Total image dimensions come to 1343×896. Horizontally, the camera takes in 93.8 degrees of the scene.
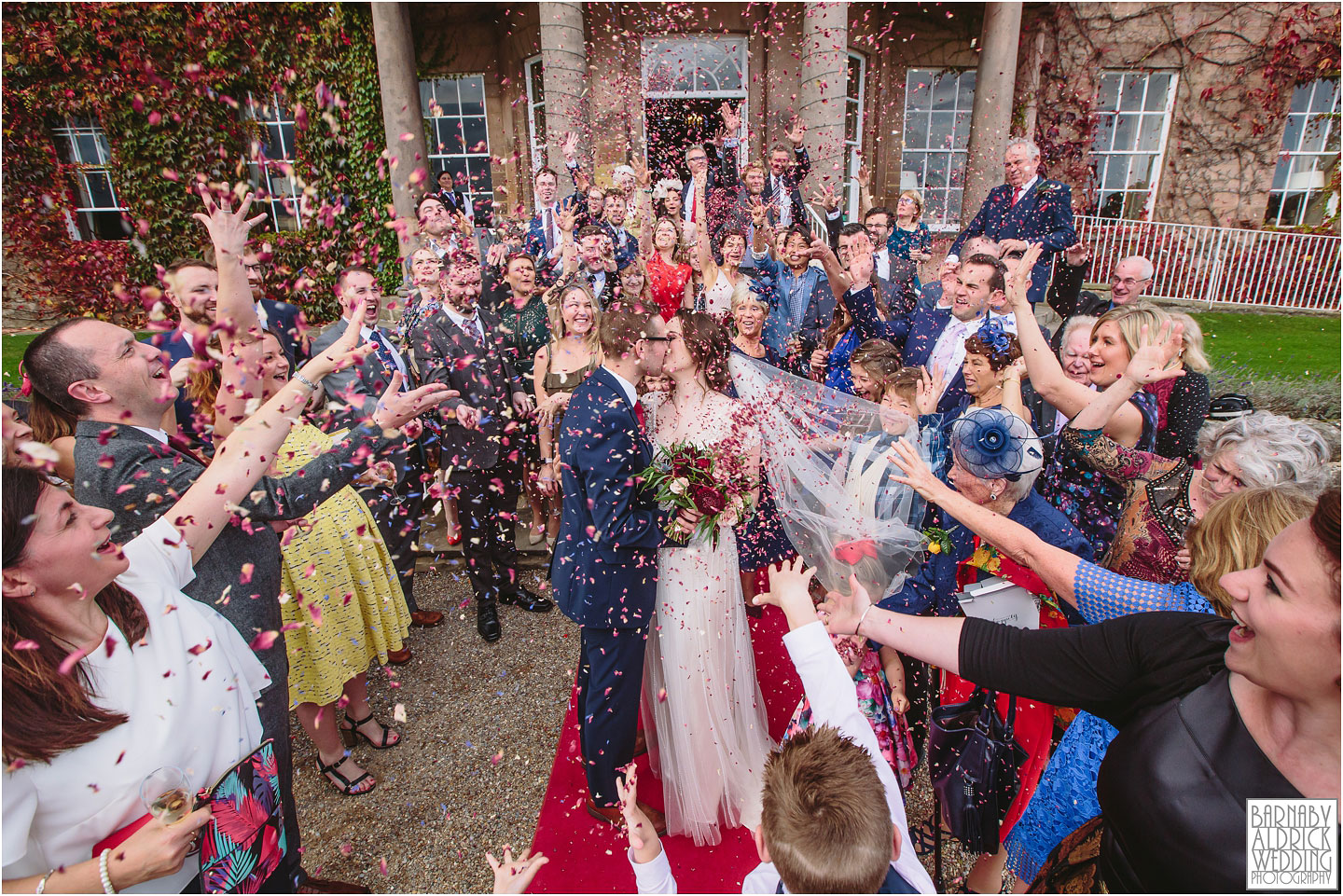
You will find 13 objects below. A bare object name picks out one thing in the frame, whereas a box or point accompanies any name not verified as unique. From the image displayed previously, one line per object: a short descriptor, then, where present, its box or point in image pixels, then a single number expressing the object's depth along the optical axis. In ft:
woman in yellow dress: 9.65
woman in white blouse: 4.41
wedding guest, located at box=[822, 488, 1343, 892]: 3.71
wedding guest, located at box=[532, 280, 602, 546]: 14.20
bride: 9.20
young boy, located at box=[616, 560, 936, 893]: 4.20
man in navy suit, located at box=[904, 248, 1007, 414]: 13.29
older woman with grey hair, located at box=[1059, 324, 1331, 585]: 6.39
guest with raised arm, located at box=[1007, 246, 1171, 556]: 9.25
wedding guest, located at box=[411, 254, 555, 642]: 13.57
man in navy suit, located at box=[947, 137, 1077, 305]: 19.47
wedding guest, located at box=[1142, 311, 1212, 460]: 10.15
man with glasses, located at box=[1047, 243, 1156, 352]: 14.62
